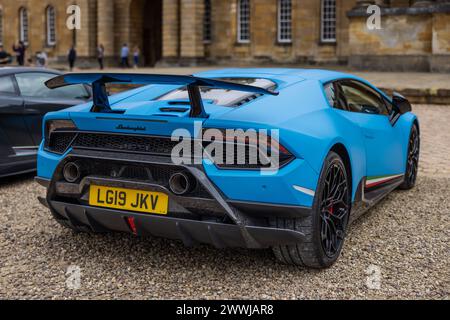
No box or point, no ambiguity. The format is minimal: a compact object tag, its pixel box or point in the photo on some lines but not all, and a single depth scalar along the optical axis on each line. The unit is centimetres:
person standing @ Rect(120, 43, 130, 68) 3609
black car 682
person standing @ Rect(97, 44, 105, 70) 3561
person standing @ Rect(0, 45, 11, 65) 2636
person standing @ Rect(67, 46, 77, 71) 3491
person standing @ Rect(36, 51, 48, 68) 3534
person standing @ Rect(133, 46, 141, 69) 3644
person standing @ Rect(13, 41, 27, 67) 3853
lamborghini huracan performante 357
